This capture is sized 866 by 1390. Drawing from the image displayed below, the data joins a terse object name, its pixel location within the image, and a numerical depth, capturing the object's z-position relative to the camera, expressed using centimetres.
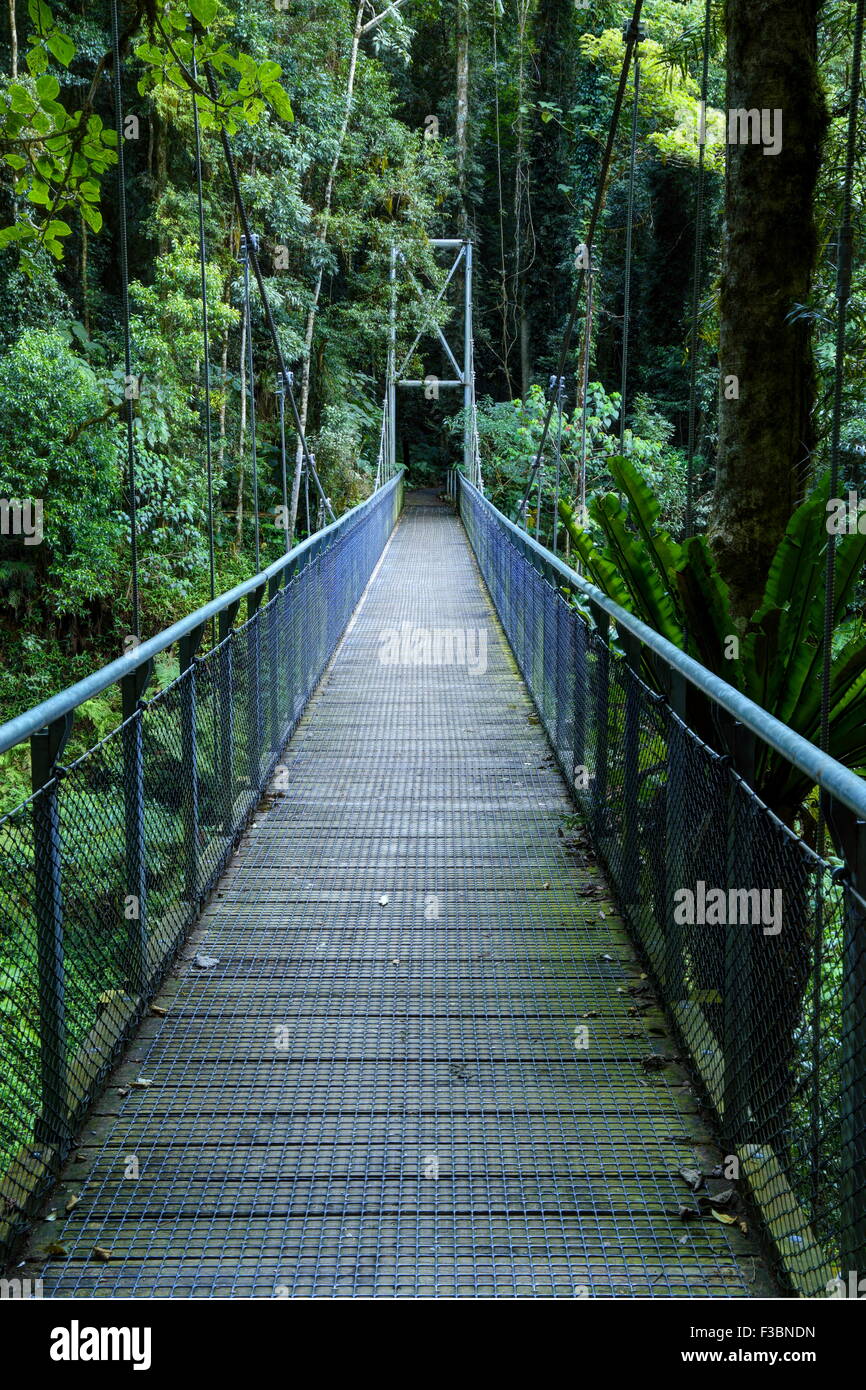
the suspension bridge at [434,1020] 204
